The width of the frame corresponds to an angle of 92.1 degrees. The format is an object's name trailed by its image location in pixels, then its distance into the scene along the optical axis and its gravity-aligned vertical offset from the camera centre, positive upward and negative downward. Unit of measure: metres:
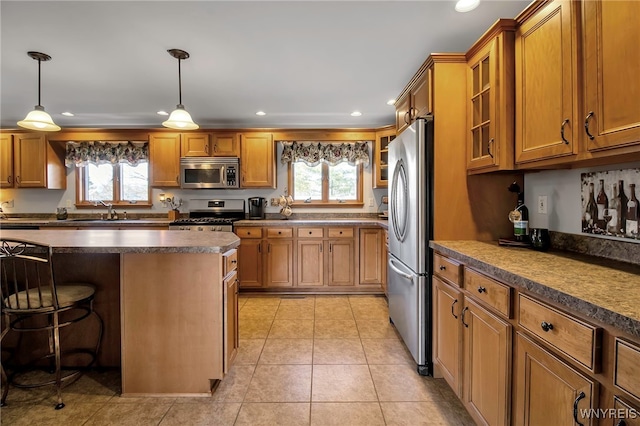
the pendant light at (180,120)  2.51 +0.75
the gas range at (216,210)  4.41 +0.02
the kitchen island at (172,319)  1.82 -0.64
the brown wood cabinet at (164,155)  4.17 +0.76
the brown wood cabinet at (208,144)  4.16 +0.90
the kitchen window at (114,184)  4.53 +0.41
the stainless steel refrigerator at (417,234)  2.01 -0.17
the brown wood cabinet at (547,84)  1.31 +0.58
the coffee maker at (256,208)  4.29 +0.04
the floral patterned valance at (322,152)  4.32 +0.82
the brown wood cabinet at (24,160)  4.17 +0.71
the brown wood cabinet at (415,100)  2.10 +0.85
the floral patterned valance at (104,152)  4.34 +0.84
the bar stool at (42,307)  1.67 -0.53
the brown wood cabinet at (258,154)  4.14 +0.76
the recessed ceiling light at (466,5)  1.74 +1.17
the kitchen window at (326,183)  4.47 +0.39
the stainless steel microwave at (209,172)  4.12 +0.52
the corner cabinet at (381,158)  4.10 +0.69
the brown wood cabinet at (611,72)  1.05 +0.49
